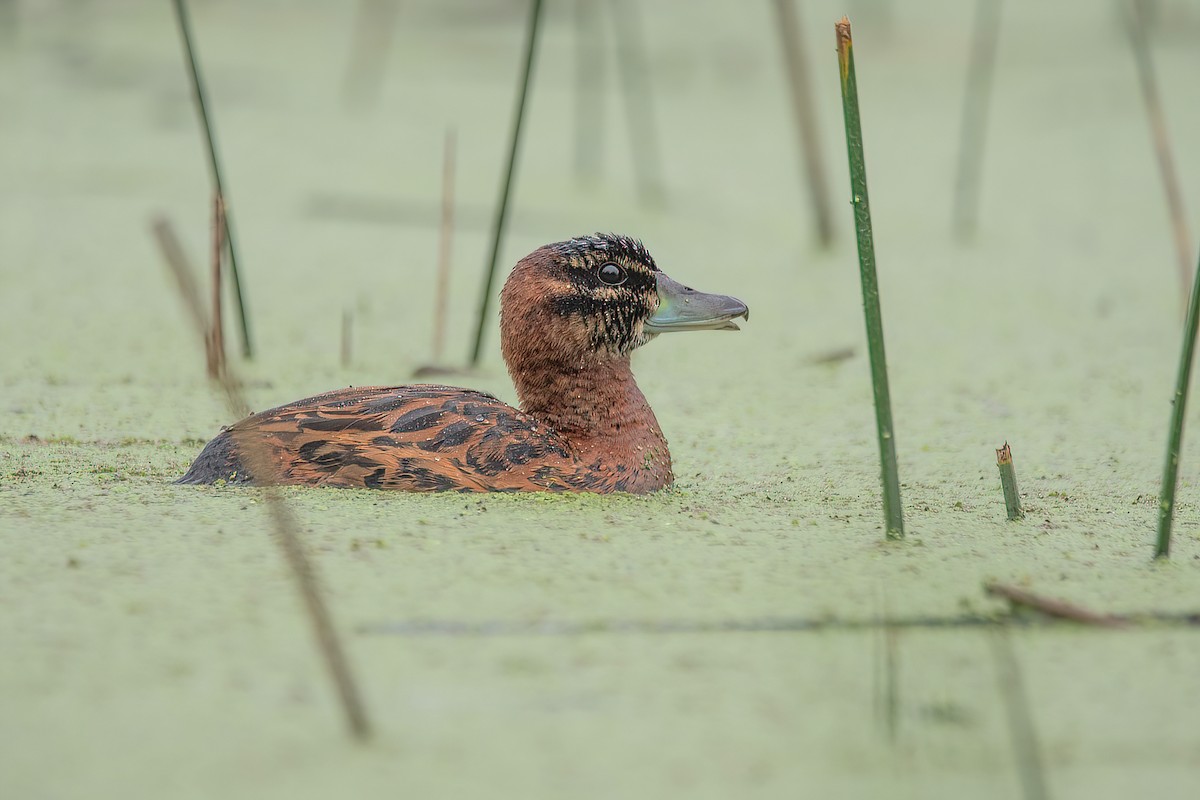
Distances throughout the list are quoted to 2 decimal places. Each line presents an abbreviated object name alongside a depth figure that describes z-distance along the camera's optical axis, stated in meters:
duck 6.48
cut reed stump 6.23
